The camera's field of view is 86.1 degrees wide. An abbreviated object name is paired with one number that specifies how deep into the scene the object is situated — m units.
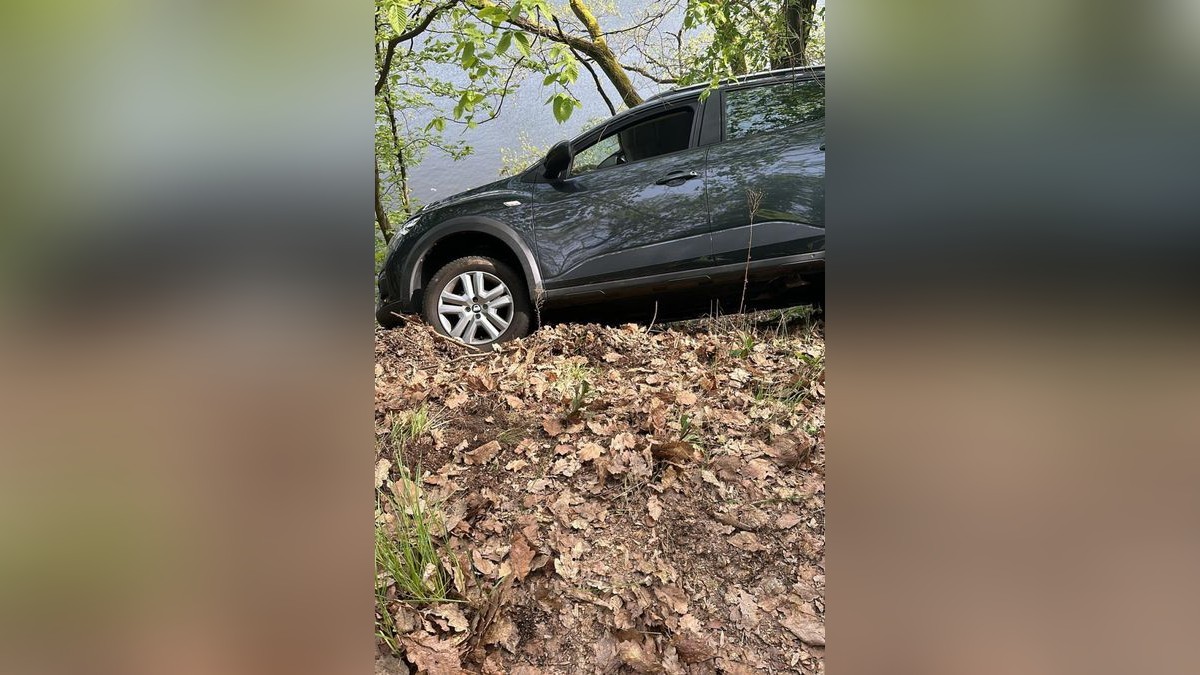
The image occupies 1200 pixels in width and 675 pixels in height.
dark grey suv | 3.90
